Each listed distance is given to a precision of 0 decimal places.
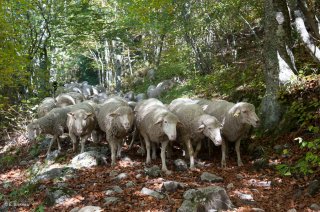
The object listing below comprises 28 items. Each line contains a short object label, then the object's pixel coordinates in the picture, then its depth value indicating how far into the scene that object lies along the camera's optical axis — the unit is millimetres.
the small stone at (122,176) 7376
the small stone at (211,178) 6916
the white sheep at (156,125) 7938
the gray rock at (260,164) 7520
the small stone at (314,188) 5793
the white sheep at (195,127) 8086
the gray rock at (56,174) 7875
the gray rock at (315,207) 5283
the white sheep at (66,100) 14336
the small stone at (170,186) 6301
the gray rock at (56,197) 6441
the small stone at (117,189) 6574
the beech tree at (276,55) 8516
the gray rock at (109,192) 6490
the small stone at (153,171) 7404
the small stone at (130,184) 6796
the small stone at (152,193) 6127
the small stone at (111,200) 5966
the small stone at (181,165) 7860
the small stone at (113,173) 7715
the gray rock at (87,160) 8623
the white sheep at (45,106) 13531
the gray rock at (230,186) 6476
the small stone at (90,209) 5597
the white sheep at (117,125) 8766
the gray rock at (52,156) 9953
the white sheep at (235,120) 8148
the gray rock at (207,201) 5293
